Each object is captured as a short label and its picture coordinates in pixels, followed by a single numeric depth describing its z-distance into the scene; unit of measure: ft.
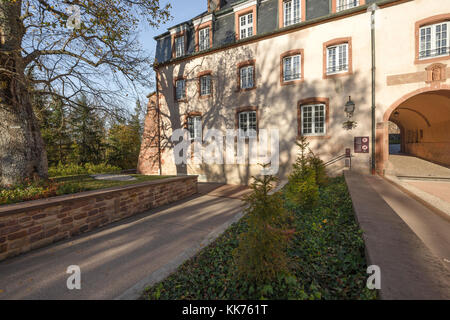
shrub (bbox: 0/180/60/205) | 14.22
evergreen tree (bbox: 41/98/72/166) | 47.32
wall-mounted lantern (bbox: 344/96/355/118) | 29.12
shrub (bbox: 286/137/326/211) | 15.11
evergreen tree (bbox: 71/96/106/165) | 51.62
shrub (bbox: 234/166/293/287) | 6.97
